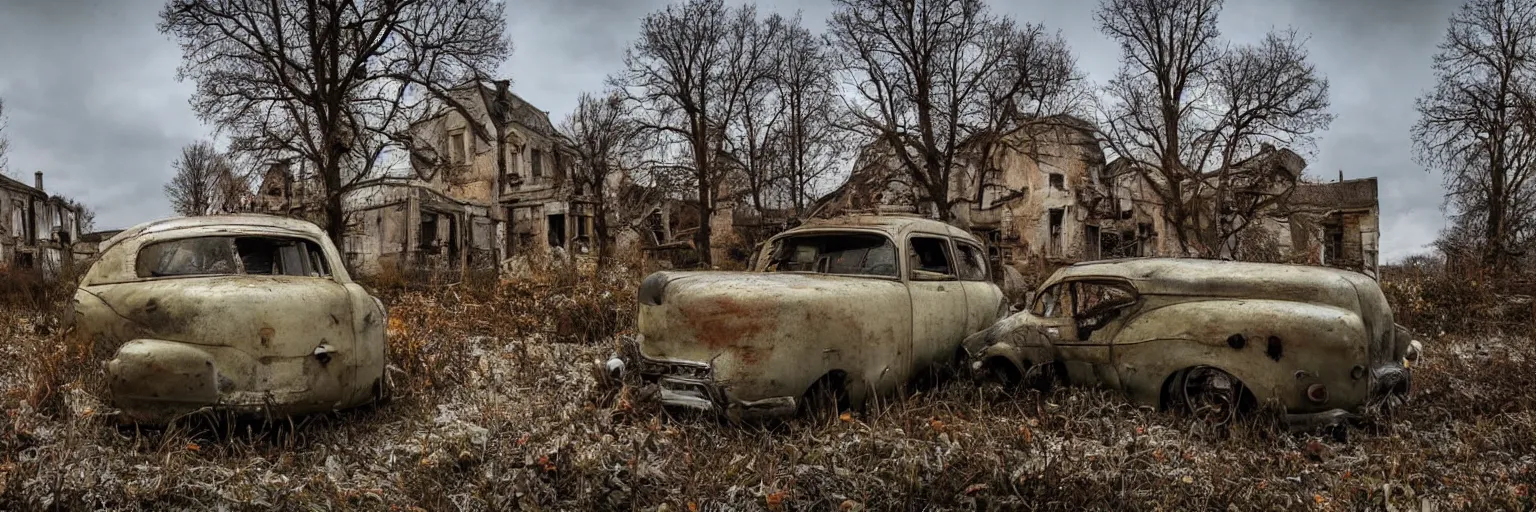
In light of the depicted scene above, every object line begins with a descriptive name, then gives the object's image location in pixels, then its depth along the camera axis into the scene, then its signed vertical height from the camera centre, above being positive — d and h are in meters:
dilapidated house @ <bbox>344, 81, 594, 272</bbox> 30.30 +2.03
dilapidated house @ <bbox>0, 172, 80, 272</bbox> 31.42 +1.55
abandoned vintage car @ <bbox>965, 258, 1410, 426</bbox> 5.75 -0.81
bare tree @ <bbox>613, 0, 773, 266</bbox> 22.97 +4.79
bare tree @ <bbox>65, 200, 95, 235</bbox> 41.74 +2.21
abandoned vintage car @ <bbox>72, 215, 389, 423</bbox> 5.31 -0.49
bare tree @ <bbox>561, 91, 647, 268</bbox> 25.44 +3.40
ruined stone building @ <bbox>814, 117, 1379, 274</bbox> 28.39 +0.88
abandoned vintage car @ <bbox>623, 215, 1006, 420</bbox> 5.70 -0.64
